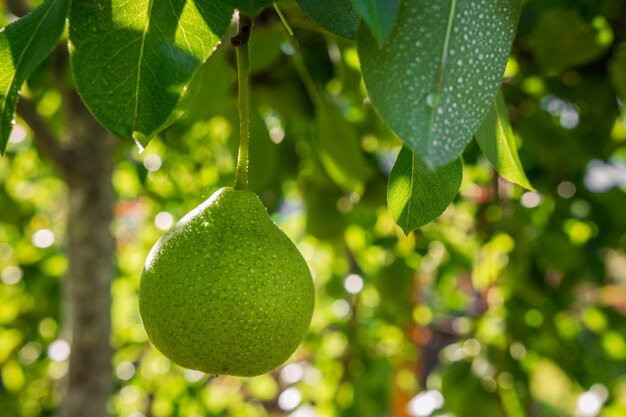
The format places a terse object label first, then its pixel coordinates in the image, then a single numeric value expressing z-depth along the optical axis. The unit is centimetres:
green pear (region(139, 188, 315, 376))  48
